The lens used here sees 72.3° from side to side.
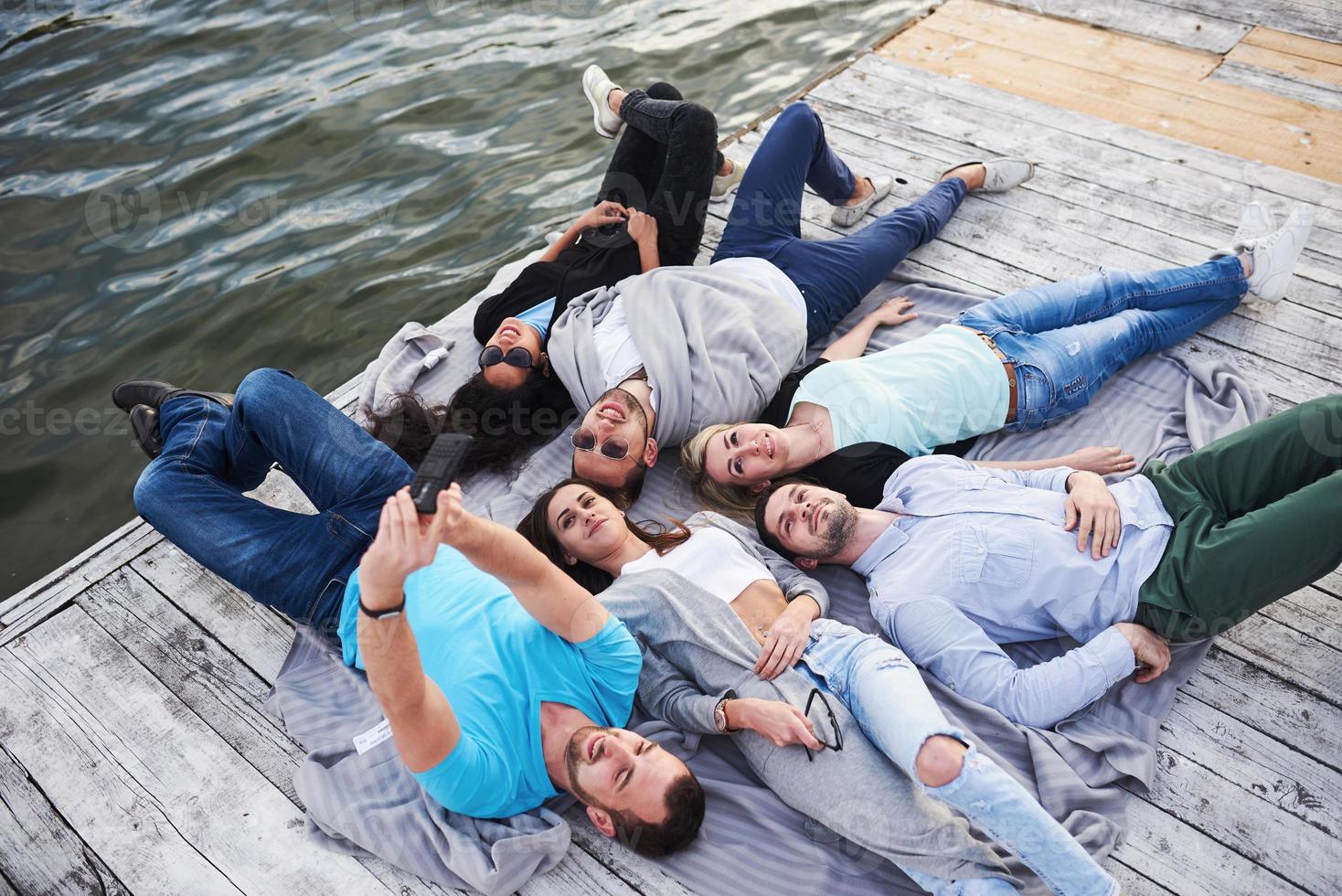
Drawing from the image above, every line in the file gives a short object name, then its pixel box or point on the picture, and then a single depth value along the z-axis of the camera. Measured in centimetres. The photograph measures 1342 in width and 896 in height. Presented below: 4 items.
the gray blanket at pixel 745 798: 249
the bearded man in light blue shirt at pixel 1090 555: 263
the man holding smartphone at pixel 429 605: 201
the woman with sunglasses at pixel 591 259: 377
